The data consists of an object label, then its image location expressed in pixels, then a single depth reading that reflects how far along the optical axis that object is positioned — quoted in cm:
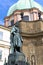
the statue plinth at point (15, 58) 764
